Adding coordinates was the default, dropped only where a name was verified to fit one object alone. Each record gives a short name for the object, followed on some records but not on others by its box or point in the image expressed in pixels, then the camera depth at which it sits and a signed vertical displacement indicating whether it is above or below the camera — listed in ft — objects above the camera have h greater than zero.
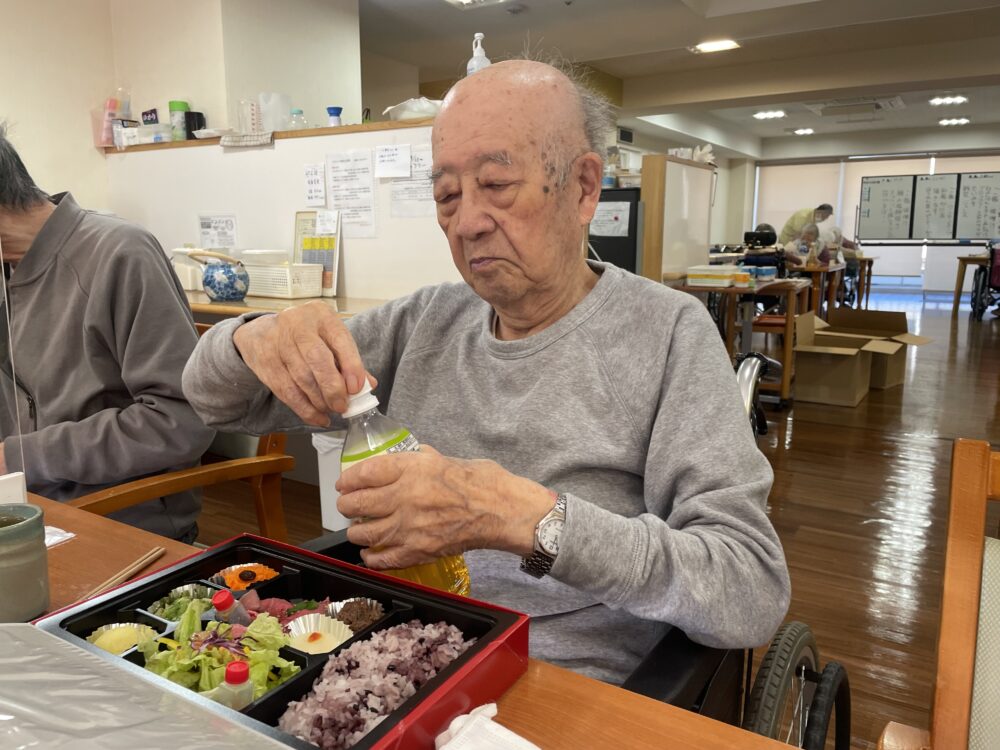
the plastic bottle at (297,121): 11.61 +1.99
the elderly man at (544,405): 2.36 -0.68
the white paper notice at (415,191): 9.25 +0.72
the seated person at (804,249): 24.88 +0.02
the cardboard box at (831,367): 15.99 -2.59
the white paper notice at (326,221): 10.42 +0.36
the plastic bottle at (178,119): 12.24 +2.11
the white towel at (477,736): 1.63 -1.10
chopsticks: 2.61 -1.21
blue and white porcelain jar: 9.64 -0.46
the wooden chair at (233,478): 3.99 -1.43
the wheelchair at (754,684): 2.31 -1.65
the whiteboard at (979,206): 42.45 +2.63
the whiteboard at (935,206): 43.65 +2.66
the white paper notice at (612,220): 12.42 +0.48
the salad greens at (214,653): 1.85 -1.07
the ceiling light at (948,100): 34.63 +7.21
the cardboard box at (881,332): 17.72 -2.05
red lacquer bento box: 1.64 -1.05
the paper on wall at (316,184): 10.34 +0.89
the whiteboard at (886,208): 45.03 +2.65
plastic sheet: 1.36 -0.92
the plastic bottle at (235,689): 1.74 -1.06
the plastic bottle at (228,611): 2.13 -1.06
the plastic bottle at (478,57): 8.12 +2.19
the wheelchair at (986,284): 30.32 -1.42
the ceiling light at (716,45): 22.41 +6.36
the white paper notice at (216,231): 11.84 +0.24
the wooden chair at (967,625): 2.21 -1.16
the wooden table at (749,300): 15.61 -1.12
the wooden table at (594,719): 1.78 -1.19
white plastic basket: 10.06 -0.47
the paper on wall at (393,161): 9.38 +1.12
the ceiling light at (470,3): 16.43 +5.61
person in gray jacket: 4.33 -0.67
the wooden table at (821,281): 24.76 -1.19
